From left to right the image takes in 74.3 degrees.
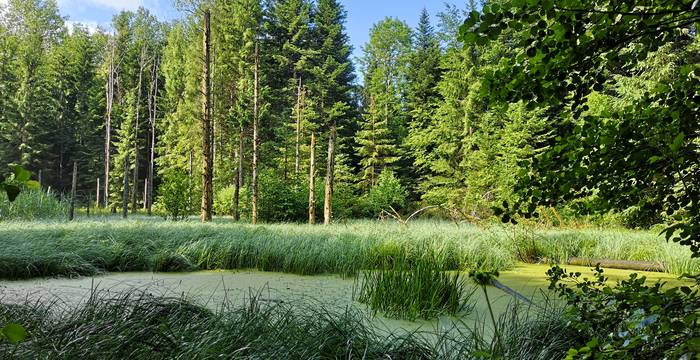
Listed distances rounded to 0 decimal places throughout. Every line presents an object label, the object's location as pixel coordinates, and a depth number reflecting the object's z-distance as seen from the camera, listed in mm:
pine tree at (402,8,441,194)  22938
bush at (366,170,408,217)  18438
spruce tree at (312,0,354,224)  23641
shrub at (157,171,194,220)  12695
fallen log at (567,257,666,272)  6680
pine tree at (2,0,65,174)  24297
